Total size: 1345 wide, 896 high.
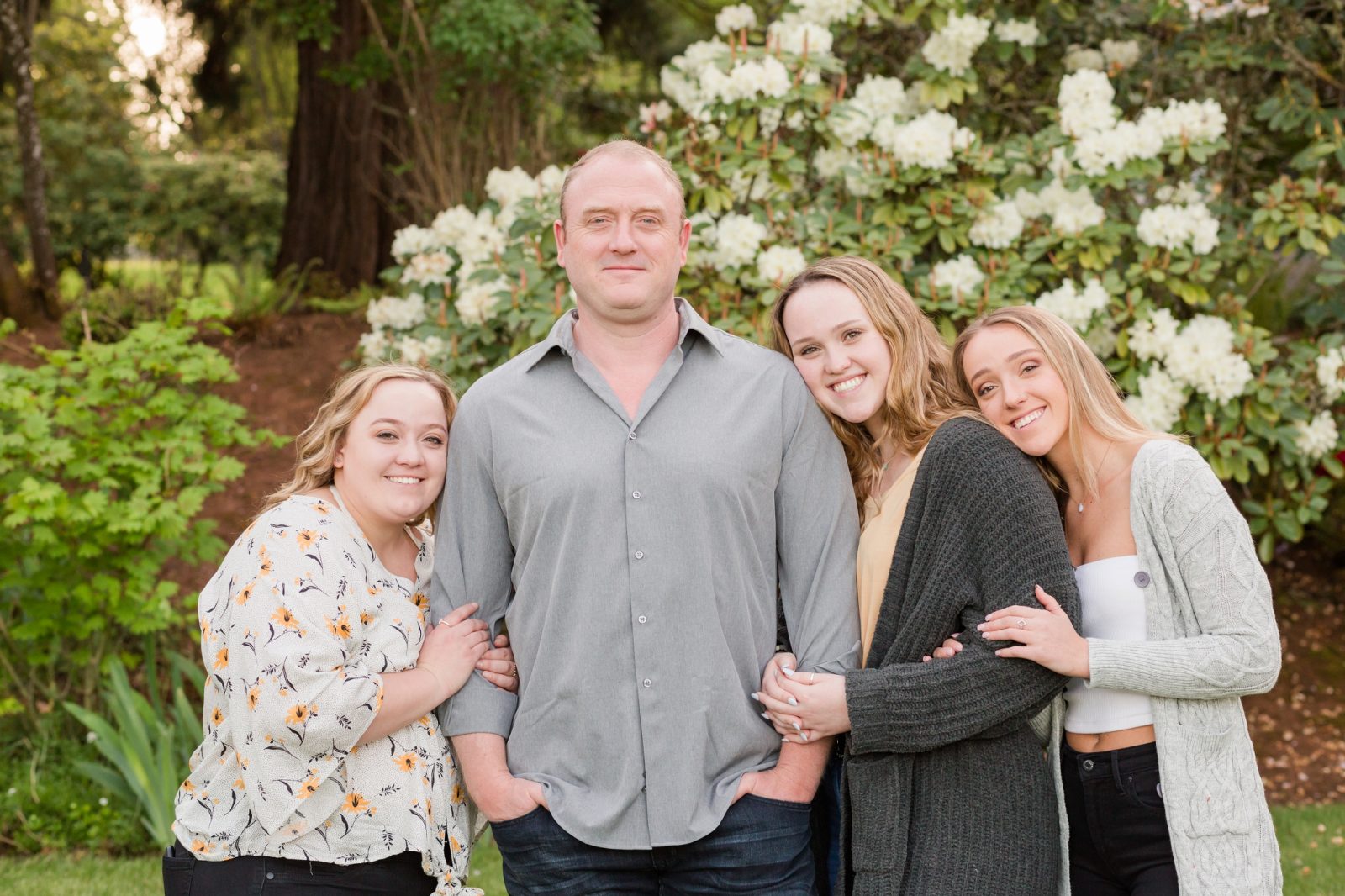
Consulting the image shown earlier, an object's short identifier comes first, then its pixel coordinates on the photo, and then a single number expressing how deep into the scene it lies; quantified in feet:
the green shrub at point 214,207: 64.13
